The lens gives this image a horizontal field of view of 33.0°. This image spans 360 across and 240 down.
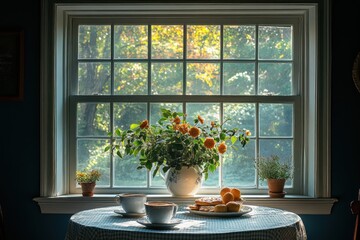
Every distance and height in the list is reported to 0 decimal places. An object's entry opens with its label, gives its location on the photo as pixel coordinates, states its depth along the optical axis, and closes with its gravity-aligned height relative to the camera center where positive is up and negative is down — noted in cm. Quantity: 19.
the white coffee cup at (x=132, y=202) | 300 -37
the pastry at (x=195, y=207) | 319 -42
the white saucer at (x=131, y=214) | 301 -43
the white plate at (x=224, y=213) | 303 -43
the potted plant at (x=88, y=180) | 407 -36
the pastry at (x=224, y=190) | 335 -34
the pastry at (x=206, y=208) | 312 -42
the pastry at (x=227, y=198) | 322 -37
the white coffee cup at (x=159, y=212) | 267 -37
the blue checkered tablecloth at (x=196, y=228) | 258 -45
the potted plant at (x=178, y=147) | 371 -12
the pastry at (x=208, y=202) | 321 -39
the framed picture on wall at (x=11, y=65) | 405 +42
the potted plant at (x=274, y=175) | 404 -31
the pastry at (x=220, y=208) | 307 -41
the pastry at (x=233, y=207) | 308 -40
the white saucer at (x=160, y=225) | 267 -43
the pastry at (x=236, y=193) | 336 -36
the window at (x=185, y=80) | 423 +34
